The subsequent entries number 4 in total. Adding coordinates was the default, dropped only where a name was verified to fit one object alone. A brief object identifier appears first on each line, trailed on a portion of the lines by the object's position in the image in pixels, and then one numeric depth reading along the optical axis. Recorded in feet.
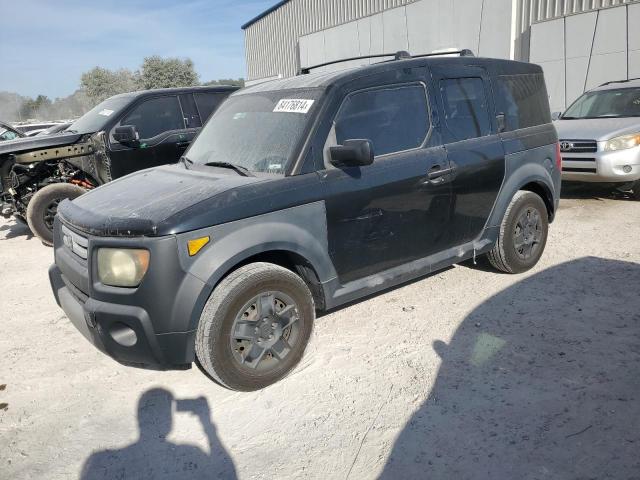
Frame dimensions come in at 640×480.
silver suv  23.58
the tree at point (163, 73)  181.16
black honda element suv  9.62
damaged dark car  22.44
